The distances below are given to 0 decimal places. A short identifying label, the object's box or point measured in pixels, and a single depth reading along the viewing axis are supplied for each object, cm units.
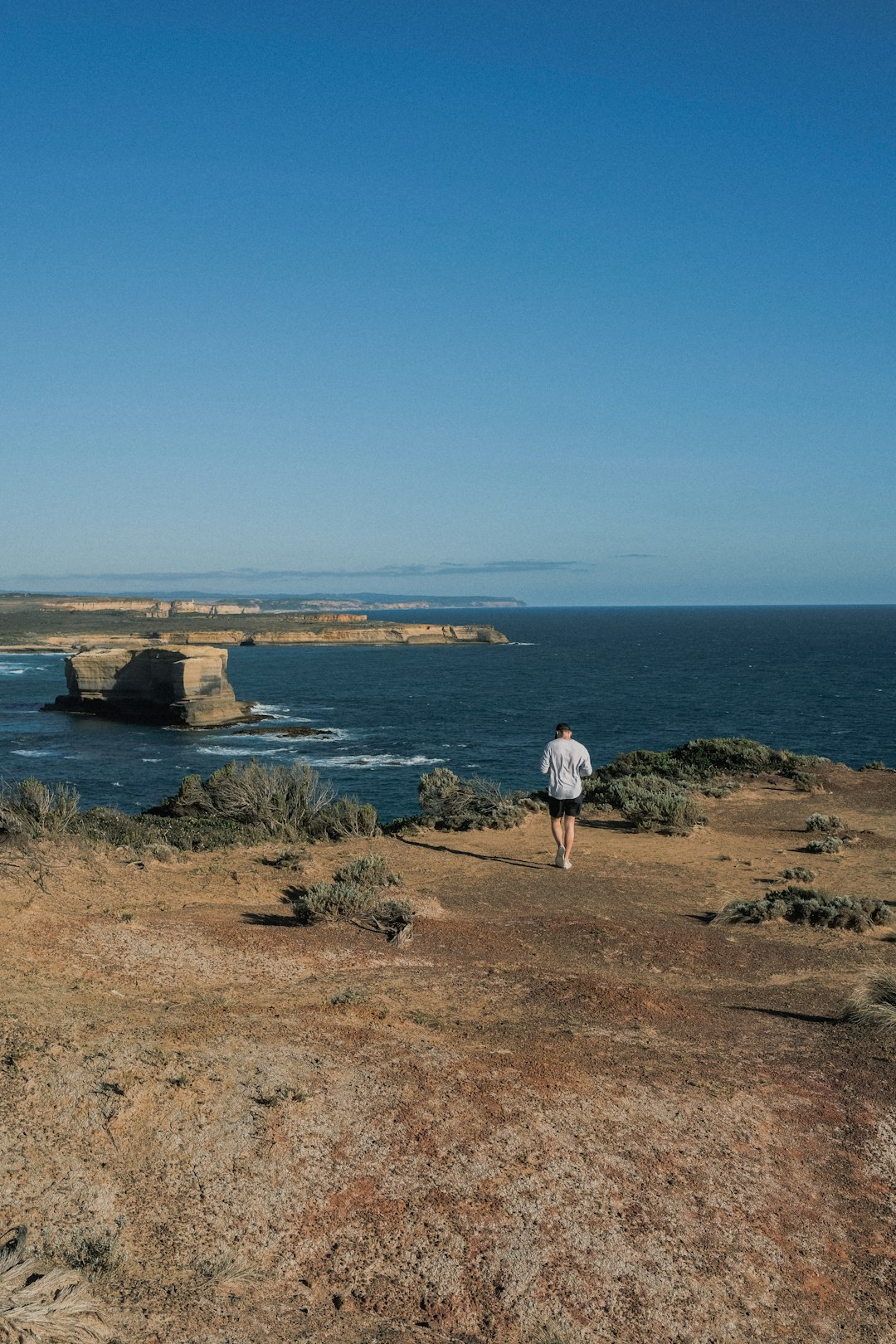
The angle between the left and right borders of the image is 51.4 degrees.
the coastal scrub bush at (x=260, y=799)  1661
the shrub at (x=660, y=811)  1673
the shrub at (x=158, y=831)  1452
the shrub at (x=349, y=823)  1603
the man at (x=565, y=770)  1294
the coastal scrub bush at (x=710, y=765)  2147
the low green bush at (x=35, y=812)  1266
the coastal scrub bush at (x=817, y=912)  1095
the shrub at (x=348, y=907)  1050
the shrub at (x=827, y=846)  1505
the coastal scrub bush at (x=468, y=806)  1717
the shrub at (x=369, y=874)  1211
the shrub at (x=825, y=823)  1680
